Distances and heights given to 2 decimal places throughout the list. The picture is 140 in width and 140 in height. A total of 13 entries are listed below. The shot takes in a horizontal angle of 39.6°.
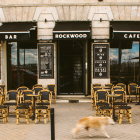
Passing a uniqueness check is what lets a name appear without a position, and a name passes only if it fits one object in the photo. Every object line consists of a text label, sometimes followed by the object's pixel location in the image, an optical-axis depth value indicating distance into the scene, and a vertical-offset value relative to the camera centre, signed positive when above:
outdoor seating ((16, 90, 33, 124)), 8.27 -1.14
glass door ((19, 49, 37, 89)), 12.68 +0.28
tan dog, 5.43 -1.44
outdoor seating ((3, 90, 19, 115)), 8.50 -1.04
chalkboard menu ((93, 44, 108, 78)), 12.16 +0.70
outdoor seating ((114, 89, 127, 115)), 8.13 -1.00
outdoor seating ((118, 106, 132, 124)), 7.01 -1.48
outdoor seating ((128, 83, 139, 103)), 11.30 -1.04
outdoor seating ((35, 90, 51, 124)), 7.14 -1.33
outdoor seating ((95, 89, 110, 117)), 8.28 -1.05
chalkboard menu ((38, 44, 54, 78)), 12.22 +0.71
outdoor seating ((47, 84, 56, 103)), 11.48 -0.94
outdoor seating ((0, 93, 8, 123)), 7.14 -1.55
